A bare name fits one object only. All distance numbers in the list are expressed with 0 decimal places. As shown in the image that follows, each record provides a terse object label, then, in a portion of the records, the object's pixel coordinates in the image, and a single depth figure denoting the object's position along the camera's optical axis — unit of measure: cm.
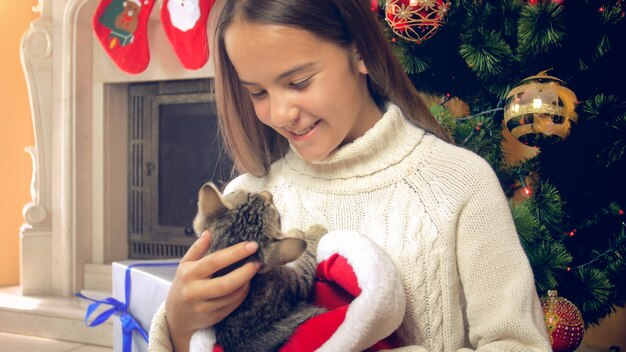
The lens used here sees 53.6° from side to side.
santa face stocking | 251
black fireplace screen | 293
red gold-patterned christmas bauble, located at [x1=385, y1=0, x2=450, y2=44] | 131
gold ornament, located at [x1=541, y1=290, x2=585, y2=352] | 130
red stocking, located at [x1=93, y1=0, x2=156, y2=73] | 277
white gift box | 124
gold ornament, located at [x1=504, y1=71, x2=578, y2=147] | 124
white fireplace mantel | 297
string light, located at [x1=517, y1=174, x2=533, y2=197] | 140
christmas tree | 130
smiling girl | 73
